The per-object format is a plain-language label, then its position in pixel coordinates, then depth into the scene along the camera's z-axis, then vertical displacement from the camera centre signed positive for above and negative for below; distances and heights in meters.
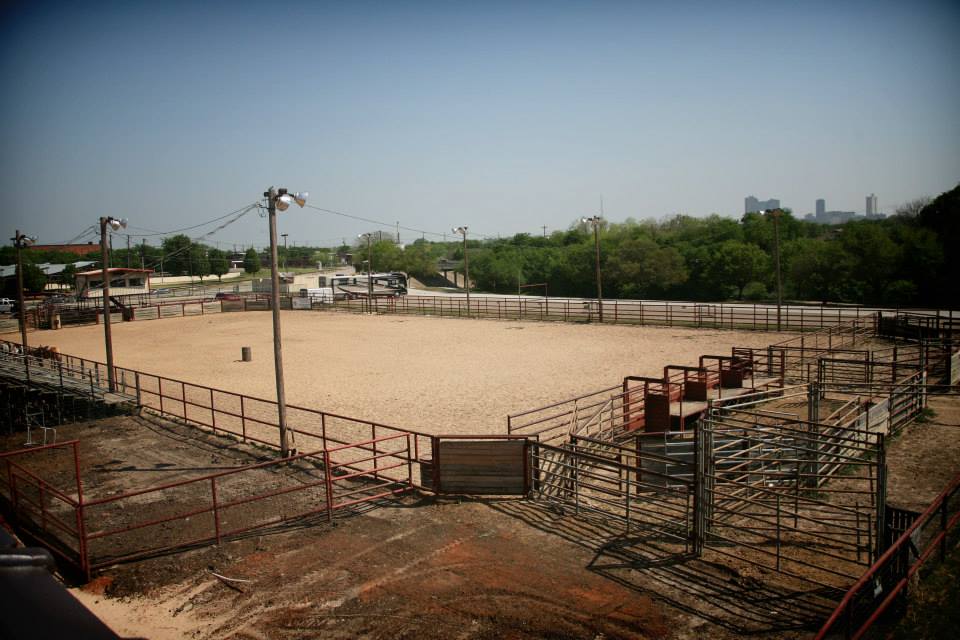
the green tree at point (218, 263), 101.25 +4.00
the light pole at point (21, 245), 24.94 +1.94
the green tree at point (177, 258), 101.12 +4.93
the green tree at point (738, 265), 60.38 +0.81
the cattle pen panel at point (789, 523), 7.78 -3.78
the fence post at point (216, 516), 8.98 -3.29
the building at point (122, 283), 60.06 +0.80
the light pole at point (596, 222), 39.28 +3.49
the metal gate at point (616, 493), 8.85 -3.74
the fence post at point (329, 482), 10.00 -3.16
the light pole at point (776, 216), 33.26 +3.21
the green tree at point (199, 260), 100.69 +4.52
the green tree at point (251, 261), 111.25 +4.58
